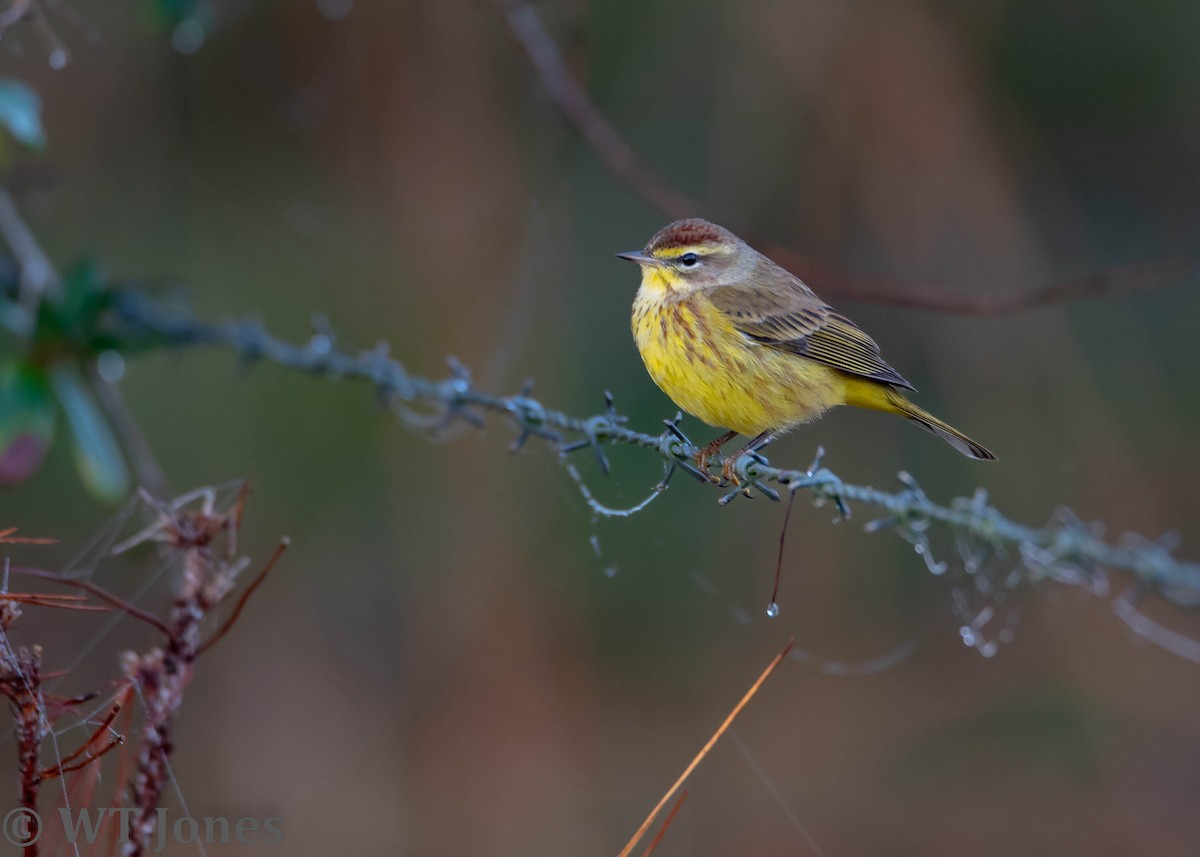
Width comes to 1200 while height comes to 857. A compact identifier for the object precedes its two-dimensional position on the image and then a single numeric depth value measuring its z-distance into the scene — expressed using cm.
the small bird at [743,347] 781
